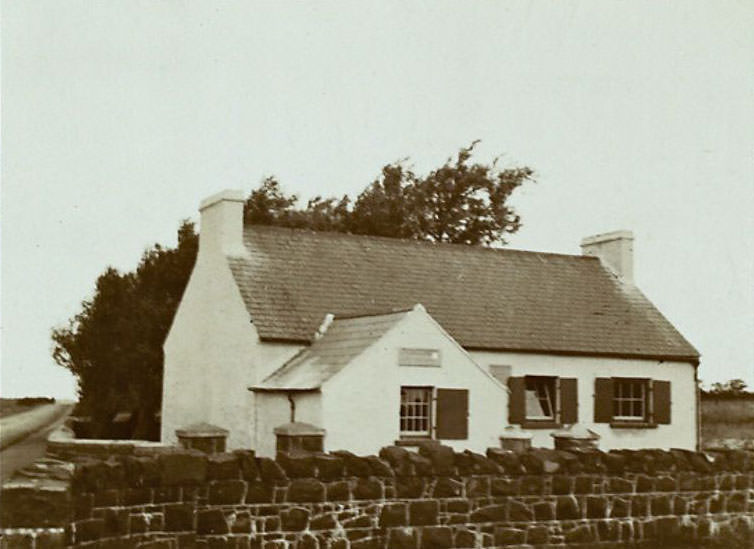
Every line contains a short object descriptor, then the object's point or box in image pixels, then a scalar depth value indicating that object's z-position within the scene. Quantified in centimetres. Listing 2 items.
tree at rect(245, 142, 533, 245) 4128
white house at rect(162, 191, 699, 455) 2102
